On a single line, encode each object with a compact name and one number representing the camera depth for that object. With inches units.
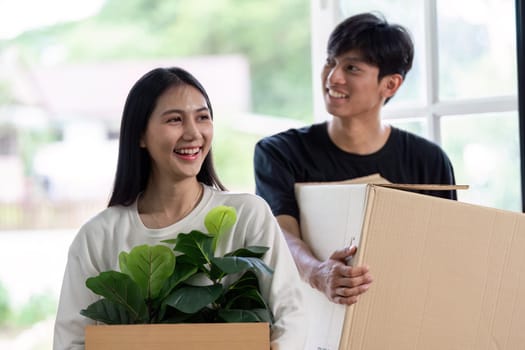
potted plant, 98.3
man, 128.2
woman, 107.9
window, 135.8
